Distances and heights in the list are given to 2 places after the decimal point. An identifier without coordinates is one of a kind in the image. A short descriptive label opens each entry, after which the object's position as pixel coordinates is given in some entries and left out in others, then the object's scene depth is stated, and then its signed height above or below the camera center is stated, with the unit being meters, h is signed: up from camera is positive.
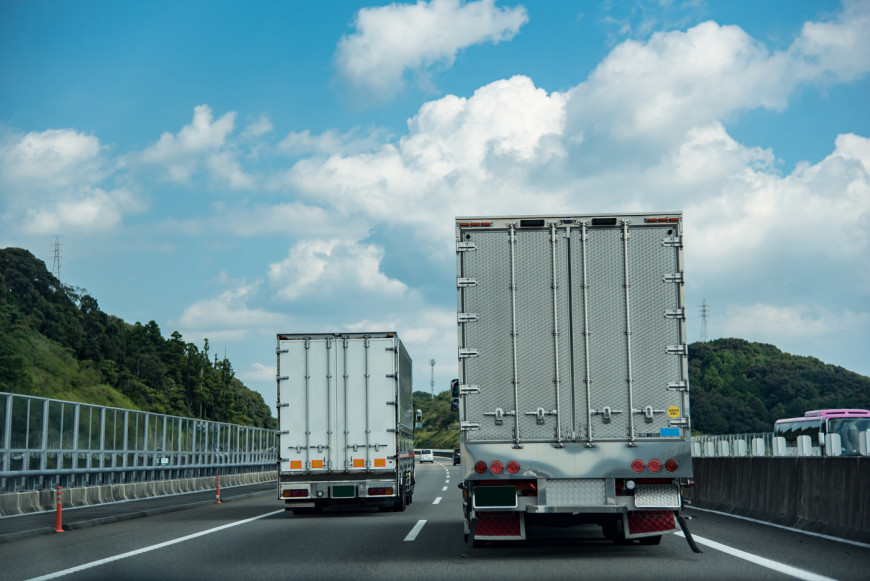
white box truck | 20.28 -0.04
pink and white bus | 36.75 -0.47
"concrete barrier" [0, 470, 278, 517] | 20.70 -1.93
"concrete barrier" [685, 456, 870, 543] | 13.26 -1.25
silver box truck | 11.09 +0.48
